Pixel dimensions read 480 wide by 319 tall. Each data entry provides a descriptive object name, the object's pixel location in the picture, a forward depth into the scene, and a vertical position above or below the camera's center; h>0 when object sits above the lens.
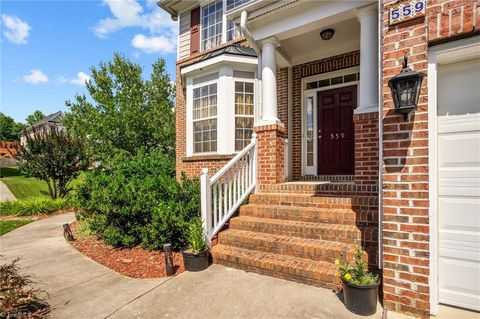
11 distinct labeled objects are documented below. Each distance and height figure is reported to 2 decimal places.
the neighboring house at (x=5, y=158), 29.55 +0.23
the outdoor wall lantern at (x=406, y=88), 2.35 +0.63
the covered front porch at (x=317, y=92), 4.07 +1.41
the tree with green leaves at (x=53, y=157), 9.48 +0.11
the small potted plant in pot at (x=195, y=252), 3.61 -1.24
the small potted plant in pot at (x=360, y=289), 2.52 -1.22
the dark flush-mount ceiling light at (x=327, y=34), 5.01 +2.38
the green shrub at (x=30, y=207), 8.50 -1.50
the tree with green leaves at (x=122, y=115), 11.68 +2.03
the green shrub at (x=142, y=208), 4.32 -0.82
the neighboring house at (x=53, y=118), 40.46 +6.72
